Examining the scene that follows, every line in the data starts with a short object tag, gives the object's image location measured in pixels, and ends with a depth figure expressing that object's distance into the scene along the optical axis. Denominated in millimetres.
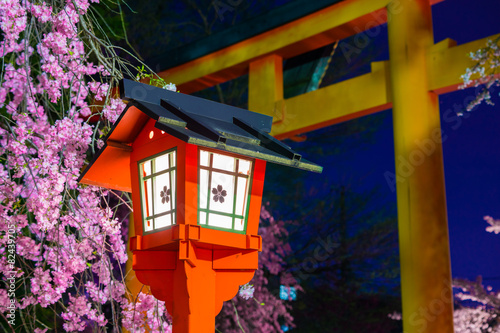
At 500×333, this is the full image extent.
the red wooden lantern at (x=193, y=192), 2104
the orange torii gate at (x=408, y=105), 4512
